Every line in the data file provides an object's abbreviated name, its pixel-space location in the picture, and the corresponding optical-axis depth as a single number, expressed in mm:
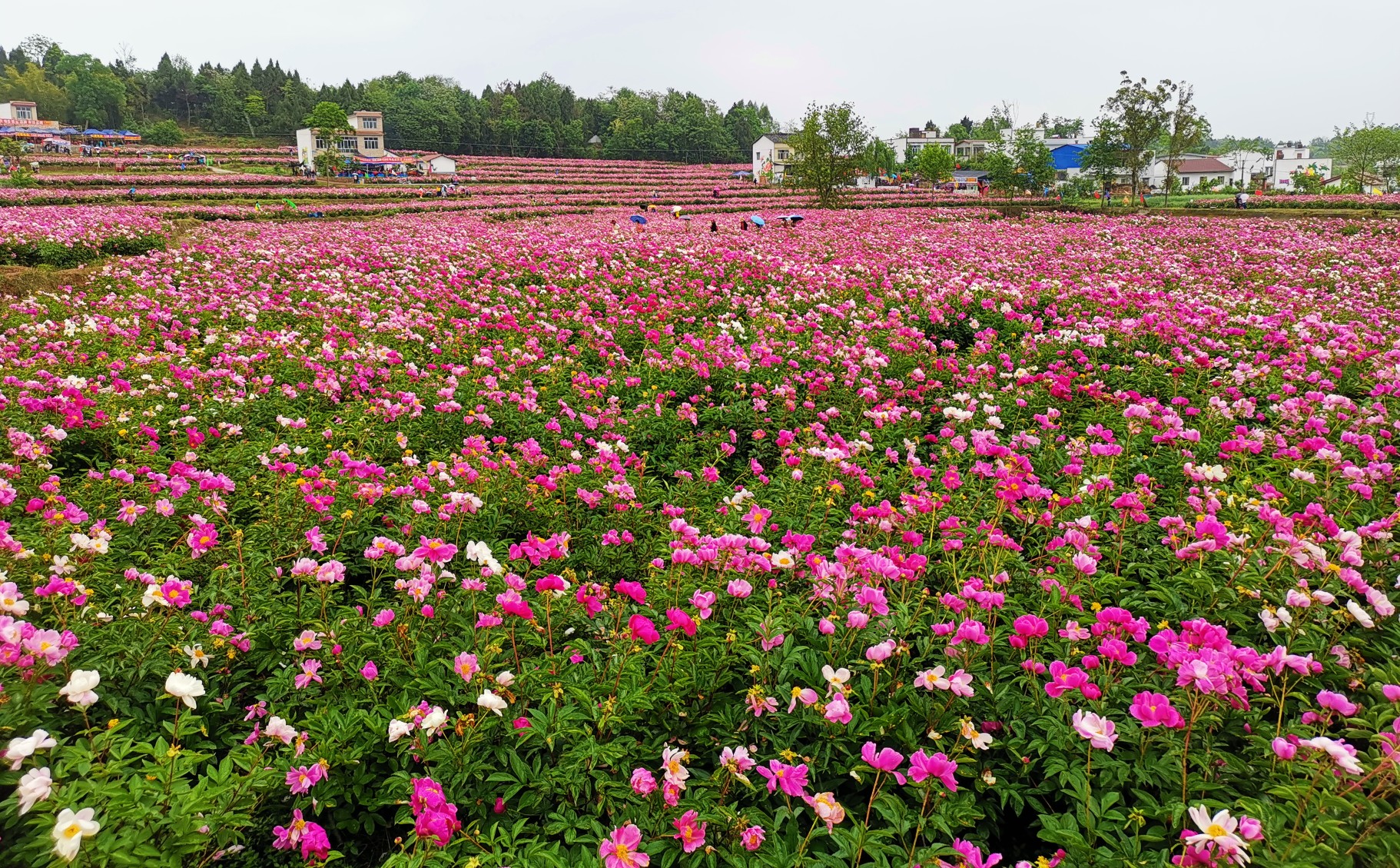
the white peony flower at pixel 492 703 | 2014
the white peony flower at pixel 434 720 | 1935
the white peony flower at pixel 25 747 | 1673
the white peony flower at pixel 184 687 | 1919
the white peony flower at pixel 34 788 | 1599
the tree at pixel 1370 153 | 48469
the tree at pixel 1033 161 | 40750
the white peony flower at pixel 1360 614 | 2184
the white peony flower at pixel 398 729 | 1983
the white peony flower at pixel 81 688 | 1897
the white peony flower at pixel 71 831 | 1507
